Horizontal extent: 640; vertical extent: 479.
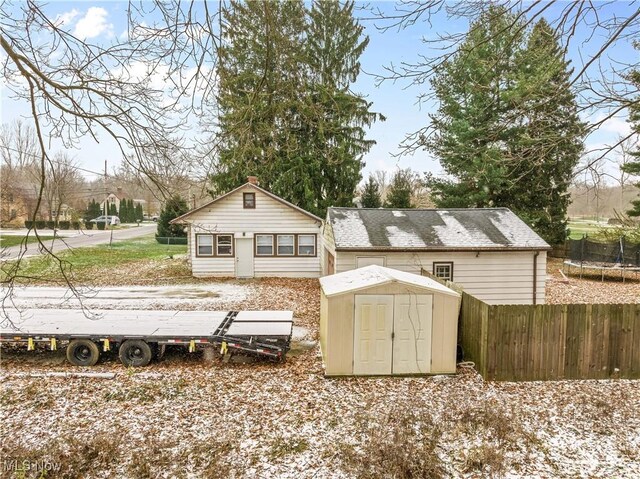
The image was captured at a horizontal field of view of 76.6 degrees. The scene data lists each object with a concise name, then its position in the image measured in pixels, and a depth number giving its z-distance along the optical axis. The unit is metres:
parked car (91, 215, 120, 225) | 47.59
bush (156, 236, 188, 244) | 34.41
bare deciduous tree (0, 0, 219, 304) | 3.30
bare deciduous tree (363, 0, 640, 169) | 4.00
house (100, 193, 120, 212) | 57.25
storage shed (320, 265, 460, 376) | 8.16
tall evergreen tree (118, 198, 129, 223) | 58.06
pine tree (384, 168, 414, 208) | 31.17
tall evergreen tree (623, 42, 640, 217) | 20.33
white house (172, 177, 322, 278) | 18.92
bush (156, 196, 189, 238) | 34.26
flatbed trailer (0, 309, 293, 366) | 8.65
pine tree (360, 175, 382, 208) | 32.12
